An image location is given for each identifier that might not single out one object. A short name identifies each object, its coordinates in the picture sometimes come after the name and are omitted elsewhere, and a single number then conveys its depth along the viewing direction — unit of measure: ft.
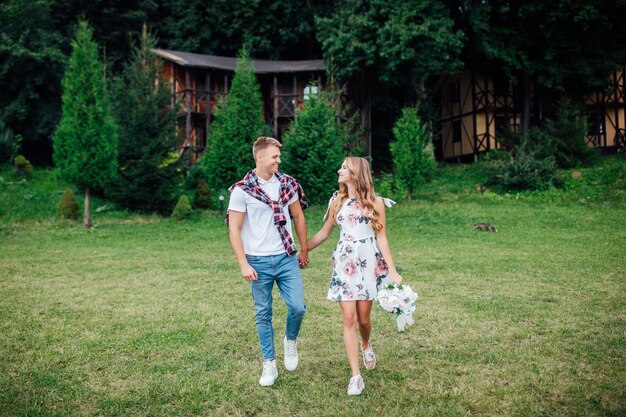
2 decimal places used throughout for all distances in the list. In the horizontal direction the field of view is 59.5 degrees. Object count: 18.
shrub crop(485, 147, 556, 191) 78.02
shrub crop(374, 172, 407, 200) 77.10
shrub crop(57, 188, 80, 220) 70.33
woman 16.61
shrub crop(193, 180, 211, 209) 78.72
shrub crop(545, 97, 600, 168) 89.56
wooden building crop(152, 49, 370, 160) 104.94
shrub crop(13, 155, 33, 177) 98.27
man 16.88
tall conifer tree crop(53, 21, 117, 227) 67.97
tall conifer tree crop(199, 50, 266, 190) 80.89
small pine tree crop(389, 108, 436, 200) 76.43
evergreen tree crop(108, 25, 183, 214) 75.00
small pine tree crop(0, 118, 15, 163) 104.12
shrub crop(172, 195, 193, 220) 71.20
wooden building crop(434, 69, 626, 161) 113.09
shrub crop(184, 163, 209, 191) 90.12
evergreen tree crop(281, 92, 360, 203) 72.84
